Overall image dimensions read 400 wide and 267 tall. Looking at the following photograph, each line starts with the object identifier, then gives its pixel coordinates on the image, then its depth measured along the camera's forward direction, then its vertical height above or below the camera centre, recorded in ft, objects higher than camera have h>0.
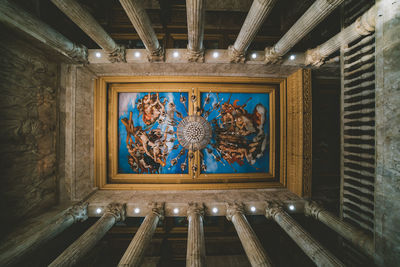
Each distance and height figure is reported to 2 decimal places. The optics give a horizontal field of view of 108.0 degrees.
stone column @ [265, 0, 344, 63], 9.83 +8.29
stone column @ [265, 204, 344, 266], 10.27 -8.39
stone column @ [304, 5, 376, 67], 9.94 +7.71
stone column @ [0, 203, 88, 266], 9.55 -7.80
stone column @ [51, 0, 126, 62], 9.98 +8.24
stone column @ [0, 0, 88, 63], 9.48 +7.63
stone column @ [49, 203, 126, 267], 10.39 -8.53
